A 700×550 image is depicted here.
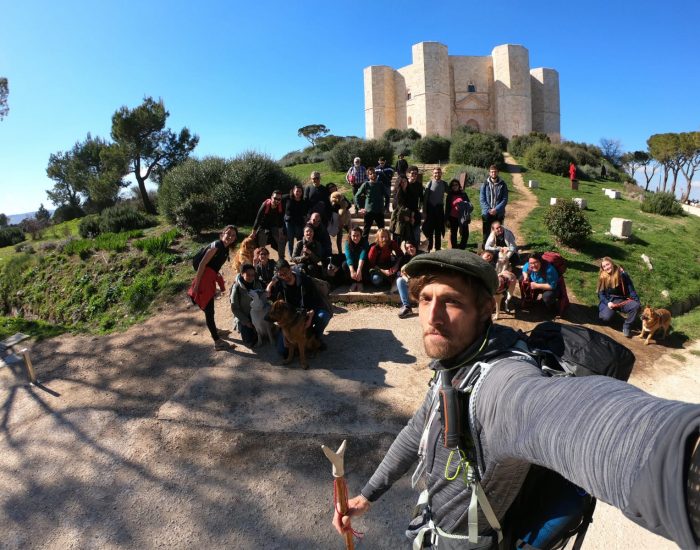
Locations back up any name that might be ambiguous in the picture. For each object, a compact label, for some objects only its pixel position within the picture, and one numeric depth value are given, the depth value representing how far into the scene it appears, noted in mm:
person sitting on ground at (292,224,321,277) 7004
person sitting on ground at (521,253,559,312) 6277
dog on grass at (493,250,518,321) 6423
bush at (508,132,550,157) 26484
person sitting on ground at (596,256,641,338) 5980
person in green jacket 8203
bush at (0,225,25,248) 23450
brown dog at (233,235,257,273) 6781
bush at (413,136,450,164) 24266
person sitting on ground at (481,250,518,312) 6445
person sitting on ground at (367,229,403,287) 7070
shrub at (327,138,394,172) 20830
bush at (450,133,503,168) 21562
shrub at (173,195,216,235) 11523
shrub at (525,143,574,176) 21391
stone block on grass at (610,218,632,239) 9617
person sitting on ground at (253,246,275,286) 5934
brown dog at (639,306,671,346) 5688
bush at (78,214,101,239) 13805
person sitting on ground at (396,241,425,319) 6533
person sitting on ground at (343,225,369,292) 7184
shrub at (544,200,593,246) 8859
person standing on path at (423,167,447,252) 7965
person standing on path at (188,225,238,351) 5449
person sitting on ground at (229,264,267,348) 5666
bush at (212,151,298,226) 12609
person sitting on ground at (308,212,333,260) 7098
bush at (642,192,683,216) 13750
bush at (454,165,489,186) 17609
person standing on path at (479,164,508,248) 7967
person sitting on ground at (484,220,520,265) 7348
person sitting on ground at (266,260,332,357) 5410
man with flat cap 541
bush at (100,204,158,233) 13758
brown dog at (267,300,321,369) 4992
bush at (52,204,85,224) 35506
